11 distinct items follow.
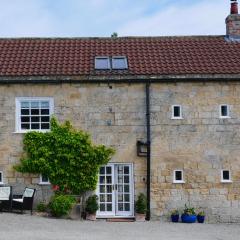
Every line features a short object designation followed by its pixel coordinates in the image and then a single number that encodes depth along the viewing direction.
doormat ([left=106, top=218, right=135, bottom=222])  20.25
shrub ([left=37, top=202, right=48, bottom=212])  20.03
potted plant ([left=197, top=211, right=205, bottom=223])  20.27
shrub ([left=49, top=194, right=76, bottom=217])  19.45
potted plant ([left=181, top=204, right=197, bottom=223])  20.11
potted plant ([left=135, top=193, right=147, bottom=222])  20.14
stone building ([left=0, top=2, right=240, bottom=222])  20.62
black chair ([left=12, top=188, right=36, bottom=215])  19.59
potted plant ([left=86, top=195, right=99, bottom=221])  19.97
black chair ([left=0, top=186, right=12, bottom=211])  19.73
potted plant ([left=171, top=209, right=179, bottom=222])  20.27
